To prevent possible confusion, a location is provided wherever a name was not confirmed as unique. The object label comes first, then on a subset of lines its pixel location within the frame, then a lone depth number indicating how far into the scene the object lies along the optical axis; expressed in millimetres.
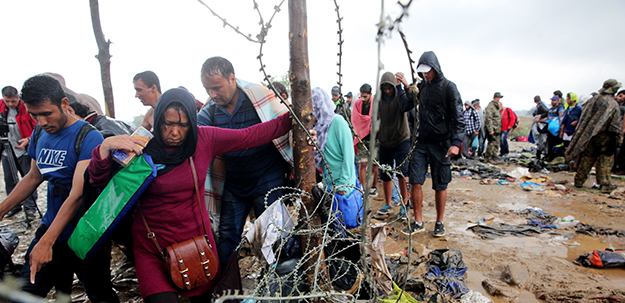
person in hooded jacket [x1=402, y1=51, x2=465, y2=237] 3221
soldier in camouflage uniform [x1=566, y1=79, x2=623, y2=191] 4910
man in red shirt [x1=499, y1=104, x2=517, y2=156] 9258
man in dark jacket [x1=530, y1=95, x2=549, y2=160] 8125
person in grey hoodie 4016
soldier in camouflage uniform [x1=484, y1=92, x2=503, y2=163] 8789
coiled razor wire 660
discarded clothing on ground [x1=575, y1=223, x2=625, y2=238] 3488
